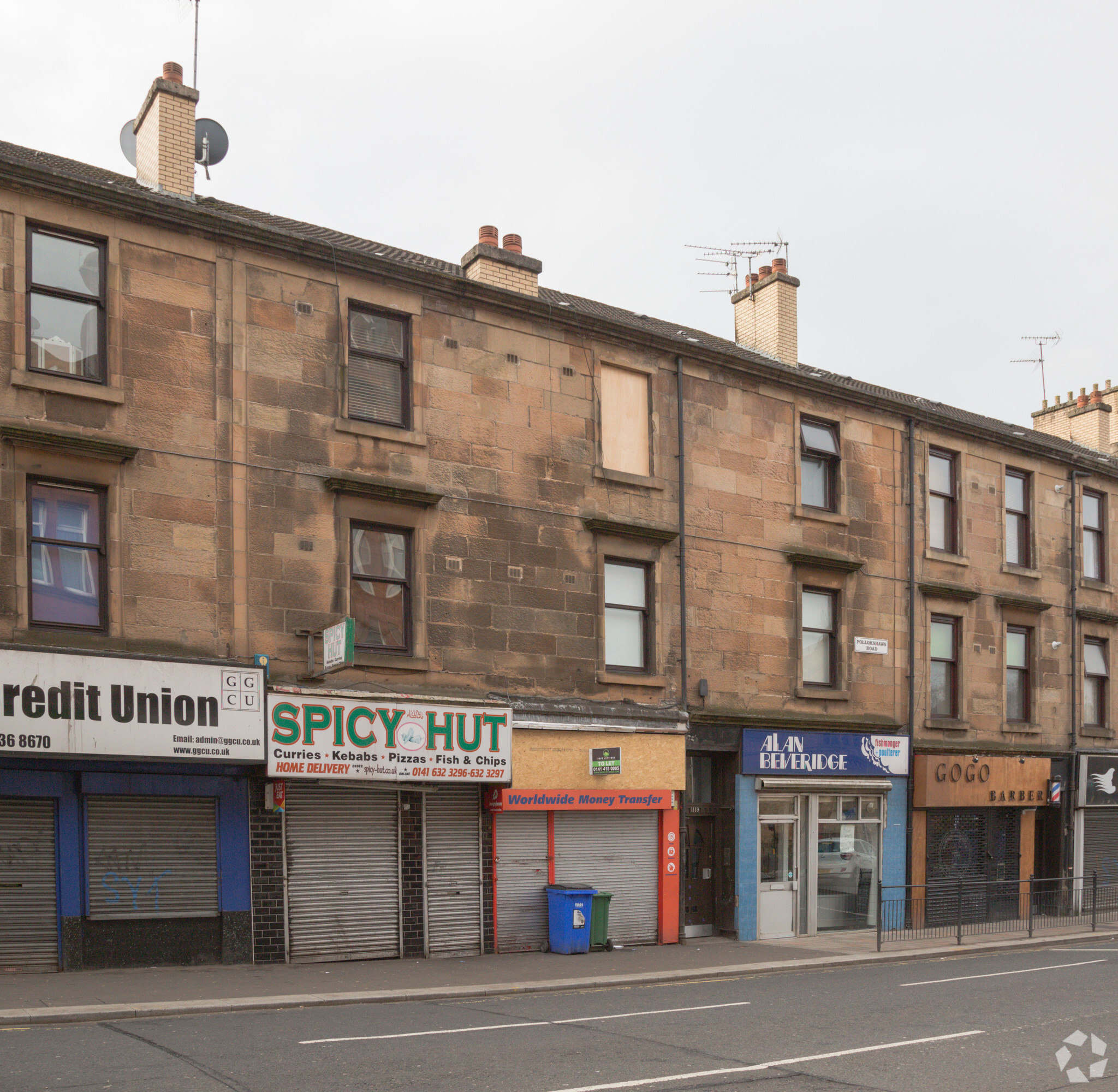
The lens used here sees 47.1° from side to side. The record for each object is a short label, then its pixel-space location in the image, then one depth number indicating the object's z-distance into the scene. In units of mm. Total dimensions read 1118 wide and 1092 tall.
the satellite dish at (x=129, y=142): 19891
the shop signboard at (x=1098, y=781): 27469
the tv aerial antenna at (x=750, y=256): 26553
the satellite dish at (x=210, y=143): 20094
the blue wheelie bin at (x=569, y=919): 18516
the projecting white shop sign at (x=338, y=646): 15656
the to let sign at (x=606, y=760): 19312
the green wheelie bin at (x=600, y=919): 18953
